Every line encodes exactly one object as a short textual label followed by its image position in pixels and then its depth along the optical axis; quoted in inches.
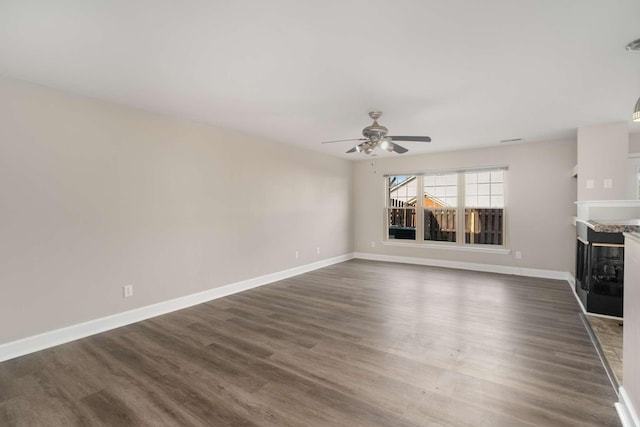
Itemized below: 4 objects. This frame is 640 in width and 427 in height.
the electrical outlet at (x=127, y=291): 136.6
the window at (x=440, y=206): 258.8
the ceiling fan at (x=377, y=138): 140.6
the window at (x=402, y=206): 277.9
